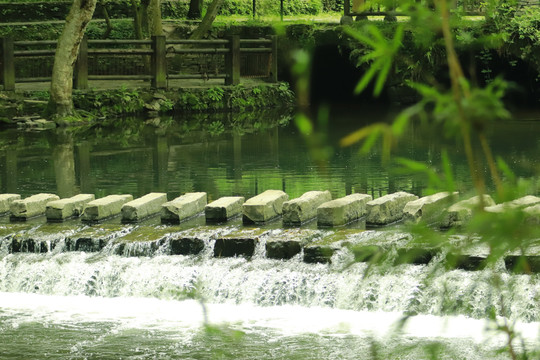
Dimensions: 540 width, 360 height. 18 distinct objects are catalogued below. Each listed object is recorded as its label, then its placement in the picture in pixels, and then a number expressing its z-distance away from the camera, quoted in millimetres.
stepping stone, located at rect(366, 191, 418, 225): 14508
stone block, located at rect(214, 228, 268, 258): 13852
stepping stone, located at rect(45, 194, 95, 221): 15805
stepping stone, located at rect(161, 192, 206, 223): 15328
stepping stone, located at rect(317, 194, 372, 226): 14531
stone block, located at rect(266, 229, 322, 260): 13534
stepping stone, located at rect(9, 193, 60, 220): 16078
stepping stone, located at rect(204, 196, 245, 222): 15273
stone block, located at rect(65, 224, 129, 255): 14492
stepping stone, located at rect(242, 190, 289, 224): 14852
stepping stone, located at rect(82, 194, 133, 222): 15633
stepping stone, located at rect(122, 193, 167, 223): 15578
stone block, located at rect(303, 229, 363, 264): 13062
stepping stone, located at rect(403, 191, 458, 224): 14015
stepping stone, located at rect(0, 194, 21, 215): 16672
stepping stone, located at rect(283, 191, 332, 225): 14789
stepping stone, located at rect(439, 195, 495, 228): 13340
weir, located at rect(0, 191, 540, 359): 11555
